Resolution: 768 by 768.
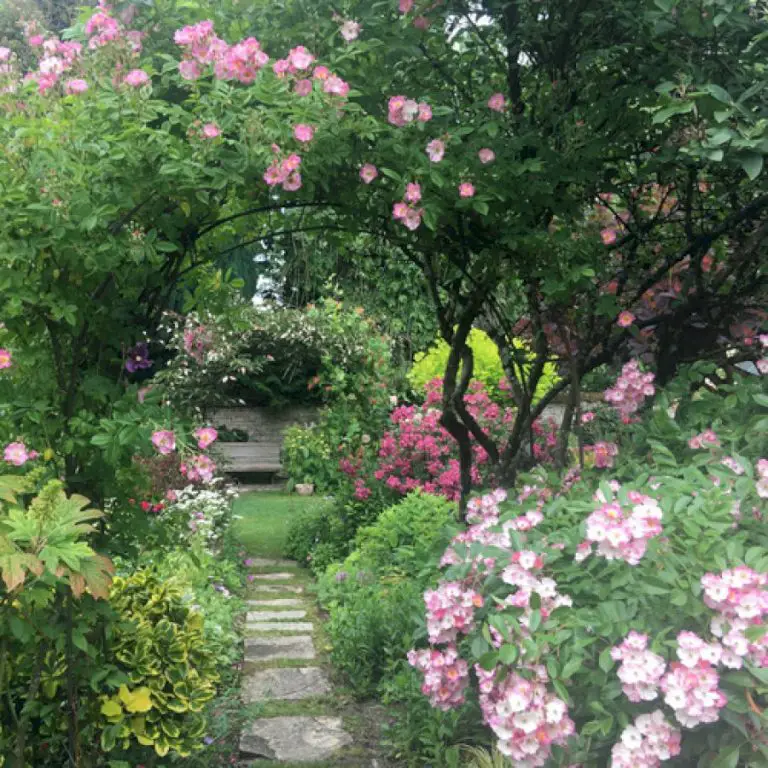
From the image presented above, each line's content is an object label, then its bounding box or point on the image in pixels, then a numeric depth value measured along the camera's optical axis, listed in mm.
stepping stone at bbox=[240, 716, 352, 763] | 2930
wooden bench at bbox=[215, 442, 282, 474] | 9205
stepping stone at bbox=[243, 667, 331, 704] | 3406
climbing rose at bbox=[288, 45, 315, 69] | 2244
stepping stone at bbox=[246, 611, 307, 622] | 4414
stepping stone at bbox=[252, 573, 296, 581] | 5344
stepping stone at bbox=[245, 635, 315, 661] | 3852
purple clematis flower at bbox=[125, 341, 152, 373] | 2602
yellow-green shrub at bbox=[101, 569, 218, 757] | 2475
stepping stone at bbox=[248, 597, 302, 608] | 4703
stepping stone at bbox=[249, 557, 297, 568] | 5686
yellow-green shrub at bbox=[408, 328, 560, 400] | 9039
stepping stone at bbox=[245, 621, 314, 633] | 4219
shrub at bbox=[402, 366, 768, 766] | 1832
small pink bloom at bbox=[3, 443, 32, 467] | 2318
